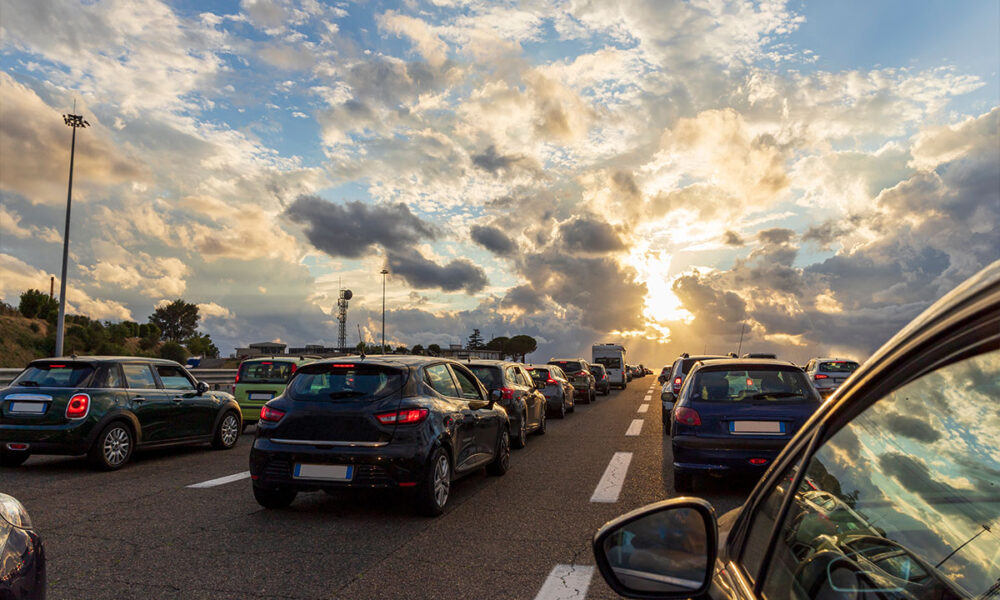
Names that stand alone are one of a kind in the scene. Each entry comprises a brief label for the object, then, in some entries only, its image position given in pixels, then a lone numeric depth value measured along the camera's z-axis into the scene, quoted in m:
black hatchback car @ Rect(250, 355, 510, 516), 6.87
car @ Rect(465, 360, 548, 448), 12.67
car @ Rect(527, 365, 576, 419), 19.56
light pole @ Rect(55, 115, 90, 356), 29.17
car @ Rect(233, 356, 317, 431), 15.66
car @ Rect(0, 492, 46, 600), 2.33
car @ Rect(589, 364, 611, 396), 36.19
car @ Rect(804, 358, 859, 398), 23.88
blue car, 7.99
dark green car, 9.79
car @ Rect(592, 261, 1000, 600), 1.22
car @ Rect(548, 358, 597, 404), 27.04
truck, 46.34
